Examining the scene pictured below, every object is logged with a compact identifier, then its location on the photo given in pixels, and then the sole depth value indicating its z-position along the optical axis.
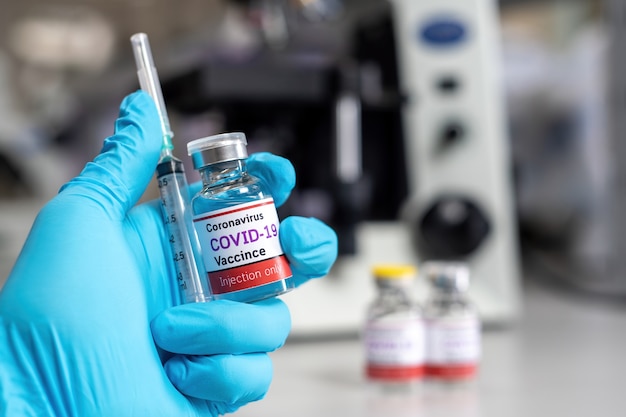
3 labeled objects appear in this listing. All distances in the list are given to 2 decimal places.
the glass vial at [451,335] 0.92
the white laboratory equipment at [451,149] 1.35
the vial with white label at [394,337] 0.90
